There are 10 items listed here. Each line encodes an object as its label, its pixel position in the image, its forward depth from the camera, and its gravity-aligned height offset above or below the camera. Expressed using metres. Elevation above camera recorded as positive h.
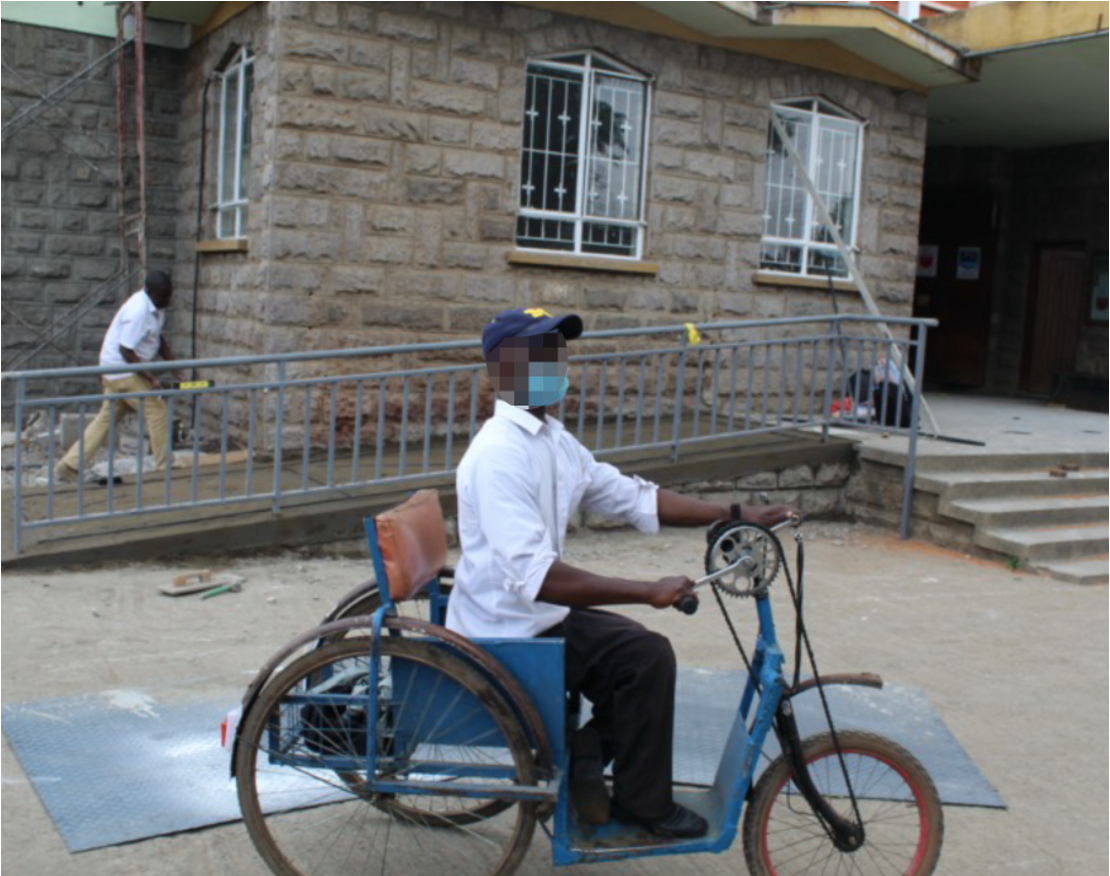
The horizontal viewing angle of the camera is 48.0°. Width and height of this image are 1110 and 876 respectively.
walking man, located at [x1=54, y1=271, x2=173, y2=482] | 8.49 -0.49
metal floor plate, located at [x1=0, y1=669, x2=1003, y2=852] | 4.11 -1.73
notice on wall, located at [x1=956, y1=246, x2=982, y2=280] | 16.80 +0.83
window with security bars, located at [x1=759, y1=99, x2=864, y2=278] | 11.55 +1.19
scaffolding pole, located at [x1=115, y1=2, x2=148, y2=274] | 10.73 +1.27
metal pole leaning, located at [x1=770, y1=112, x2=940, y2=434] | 11.27 +0.98
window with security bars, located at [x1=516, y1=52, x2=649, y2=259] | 10.23 +1.22
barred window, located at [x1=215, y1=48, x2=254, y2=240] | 10.10 +1.17
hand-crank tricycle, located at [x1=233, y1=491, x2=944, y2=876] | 3.29 -1.20
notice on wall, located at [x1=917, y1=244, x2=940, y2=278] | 17.23 +0.86
